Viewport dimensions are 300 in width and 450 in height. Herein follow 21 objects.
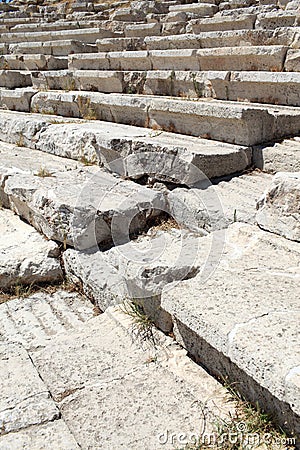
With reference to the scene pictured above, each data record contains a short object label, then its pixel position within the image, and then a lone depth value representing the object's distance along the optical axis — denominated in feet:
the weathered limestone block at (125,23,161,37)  27.37
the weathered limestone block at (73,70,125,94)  21.42
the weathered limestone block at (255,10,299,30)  20.10
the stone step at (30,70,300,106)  15.44
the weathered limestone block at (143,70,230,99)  17.35
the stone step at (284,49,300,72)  16.30
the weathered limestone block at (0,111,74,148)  18.86
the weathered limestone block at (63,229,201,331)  8.63
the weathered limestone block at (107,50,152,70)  22.42
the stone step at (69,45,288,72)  16.90
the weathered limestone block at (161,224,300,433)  6.06
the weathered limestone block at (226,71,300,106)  15.08
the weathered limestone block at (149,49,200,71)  19.76
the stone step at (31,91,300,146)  13.26
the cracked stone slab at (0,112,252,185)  12.35
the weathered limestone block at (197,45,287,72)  16.62
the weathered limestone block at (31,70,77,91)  24.26
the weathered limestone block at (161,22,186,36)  26.68
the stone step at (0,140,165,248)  11.57
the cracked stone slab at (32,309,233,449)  6.57
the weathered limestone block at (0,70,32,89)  27.04
